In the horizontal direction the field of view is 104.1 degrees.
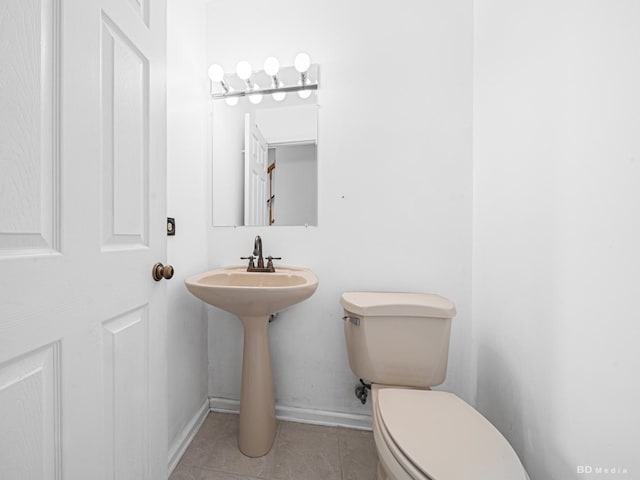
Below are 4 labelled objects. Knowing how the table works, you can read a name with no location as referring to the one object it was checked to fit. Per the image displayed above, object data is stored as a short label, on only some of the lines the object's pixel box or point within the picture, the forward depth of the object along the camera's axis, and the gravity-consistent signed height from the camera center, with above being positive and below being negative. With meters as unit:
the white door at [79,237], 0.40 -0.01
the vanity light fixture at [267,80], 1.28 +0.83
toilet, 0.62 -0.56
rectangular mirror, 1.34 +0.40
